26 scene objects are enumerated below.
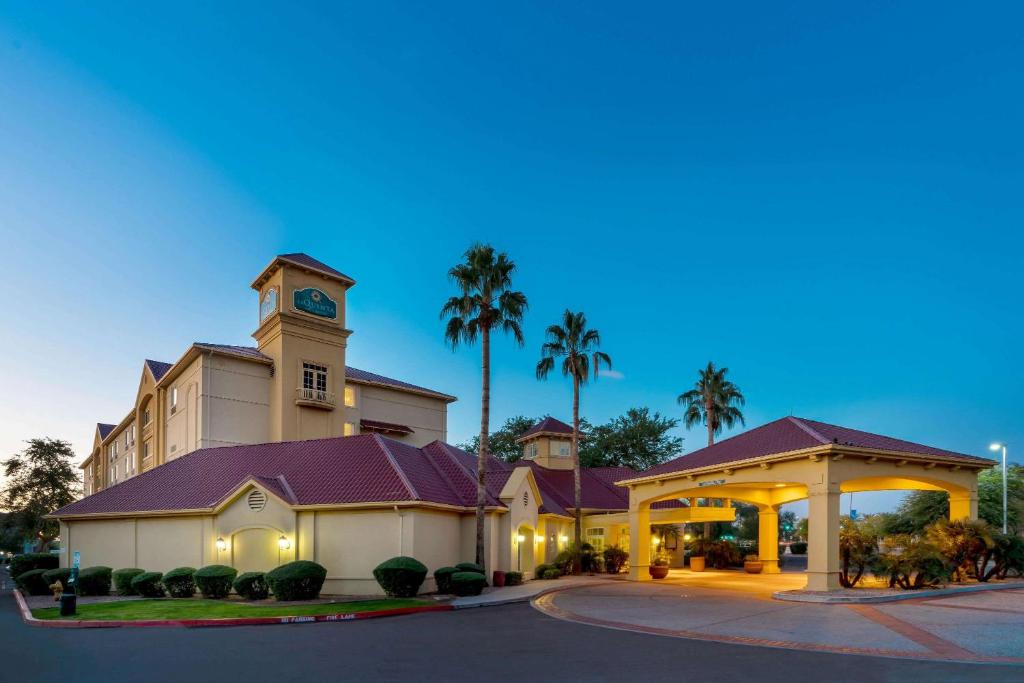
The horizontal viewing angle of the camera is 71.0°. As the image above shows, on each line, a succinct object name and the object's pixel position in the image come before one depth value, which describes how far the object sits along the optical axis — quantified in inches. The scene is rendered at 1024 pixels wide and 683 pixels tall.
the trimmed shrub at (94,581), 1088.2
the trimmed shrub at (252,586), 948.6
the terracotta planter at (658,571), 1333.7
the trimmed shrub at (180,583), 1021.2
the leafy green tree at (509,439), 2849.4
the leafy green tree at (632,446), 2541.8
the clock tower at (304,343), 1576.0
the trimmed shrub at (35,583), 1129.4
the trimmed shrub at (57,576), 1088.2
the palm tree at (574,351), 1481.3
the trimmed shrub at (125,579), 1083.4
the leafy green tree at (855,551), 921.5
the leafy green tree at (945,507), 1565.8
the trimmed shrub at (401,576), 925.8
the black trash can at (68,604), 829.2
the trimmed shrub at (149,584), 1035.9
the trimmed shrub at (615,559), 1499.8
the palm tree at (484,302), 1189.7
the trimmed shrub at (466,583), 967.6
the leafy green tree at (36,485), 2437.3
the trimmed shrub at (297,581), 916.0
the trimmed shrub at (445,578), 995.9
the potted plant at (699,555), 1615.4
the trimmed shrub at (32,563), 1347.2
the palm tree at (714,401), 1927.9
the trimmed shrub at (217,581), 980.6
